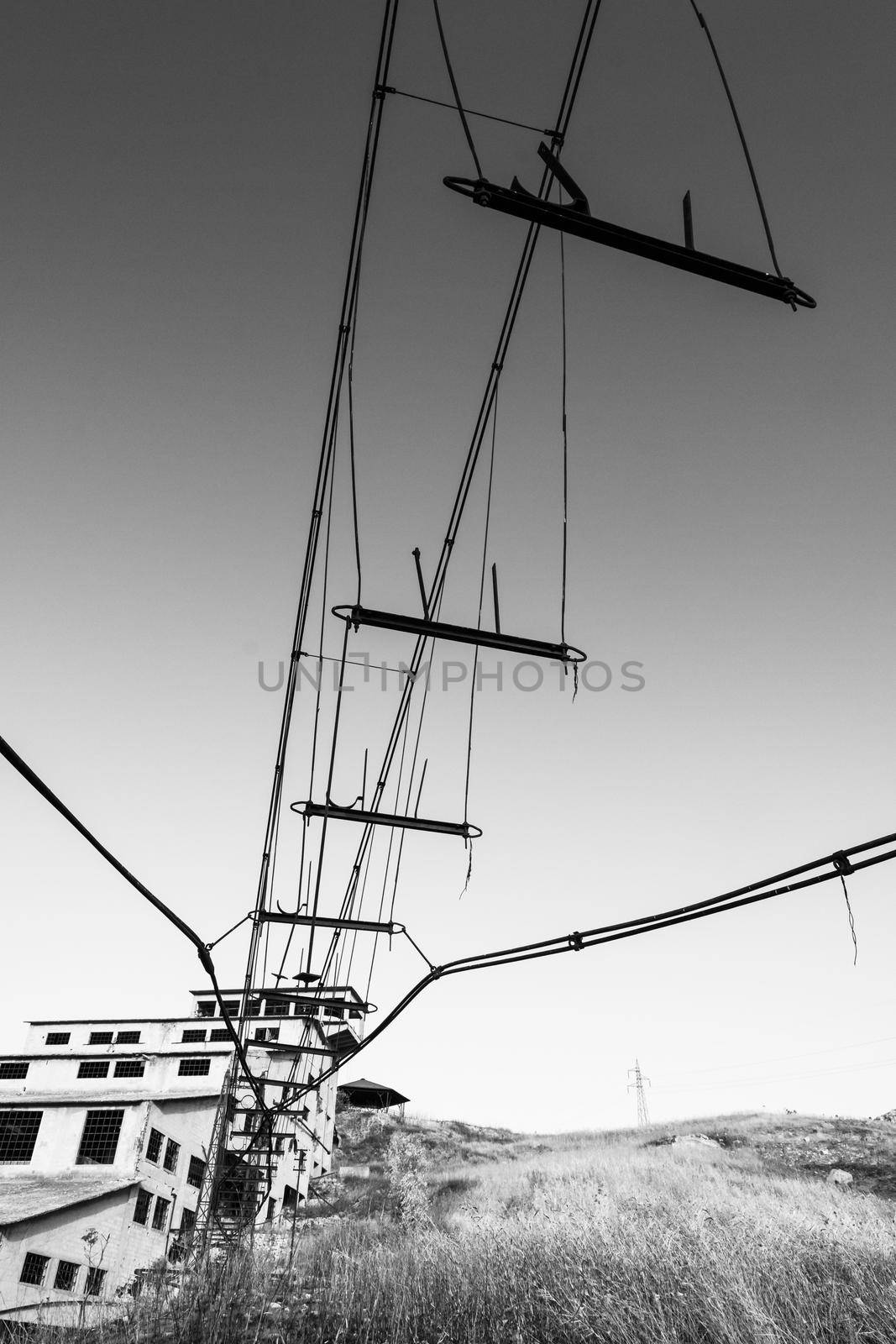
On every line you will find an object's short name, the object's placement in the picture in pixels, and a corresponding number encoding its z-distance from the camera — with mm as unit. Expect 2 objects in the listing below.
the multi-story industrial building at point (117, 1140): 25609
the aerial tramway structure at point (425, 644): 4016
